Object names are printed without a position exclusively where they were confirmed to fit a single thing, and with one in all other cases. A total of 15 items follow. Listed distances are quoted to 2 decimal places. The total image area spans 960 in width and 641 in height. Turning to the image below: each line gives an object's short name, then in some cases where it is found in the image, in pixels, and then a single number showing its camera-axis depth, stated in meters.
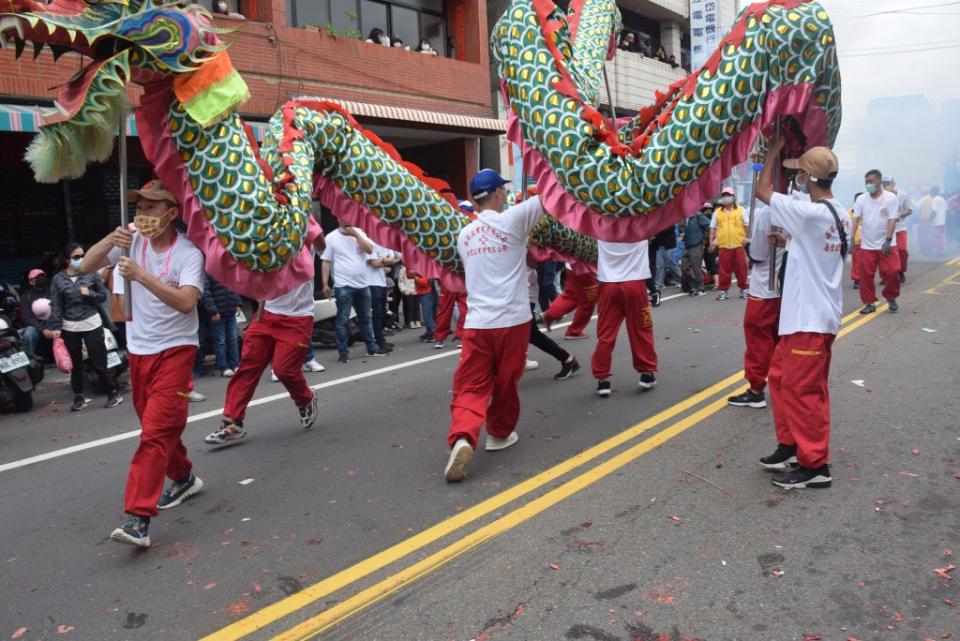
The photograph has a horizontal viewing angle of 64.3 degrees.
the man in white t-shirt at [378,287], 9.91
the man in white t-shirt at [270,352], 5.81
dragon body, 3.67
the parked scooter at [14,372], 7.46
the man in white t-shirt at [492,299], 4.77
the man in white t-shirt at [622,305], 6.46
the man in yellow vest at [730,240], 12.24
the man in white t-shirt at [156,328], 3.90
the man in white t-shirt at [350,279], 9.55
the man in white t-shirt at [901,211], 11.42
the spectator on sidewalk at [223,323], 8.70
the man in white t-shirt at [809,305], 4.19
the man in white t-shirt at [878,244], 10.11
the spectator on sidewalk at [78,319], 7.60
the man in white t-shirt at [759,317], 5.20
